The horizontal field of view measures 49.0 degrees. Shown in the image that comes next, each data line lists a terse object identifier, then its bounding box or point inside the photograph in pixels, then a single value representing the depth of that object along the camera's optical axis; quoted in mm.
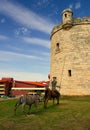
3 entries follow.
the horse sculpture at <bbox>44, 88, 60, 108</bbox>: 6920
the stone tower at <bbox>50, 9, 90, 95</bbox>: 10958
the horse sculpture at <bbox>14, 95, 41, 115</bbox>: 5483
